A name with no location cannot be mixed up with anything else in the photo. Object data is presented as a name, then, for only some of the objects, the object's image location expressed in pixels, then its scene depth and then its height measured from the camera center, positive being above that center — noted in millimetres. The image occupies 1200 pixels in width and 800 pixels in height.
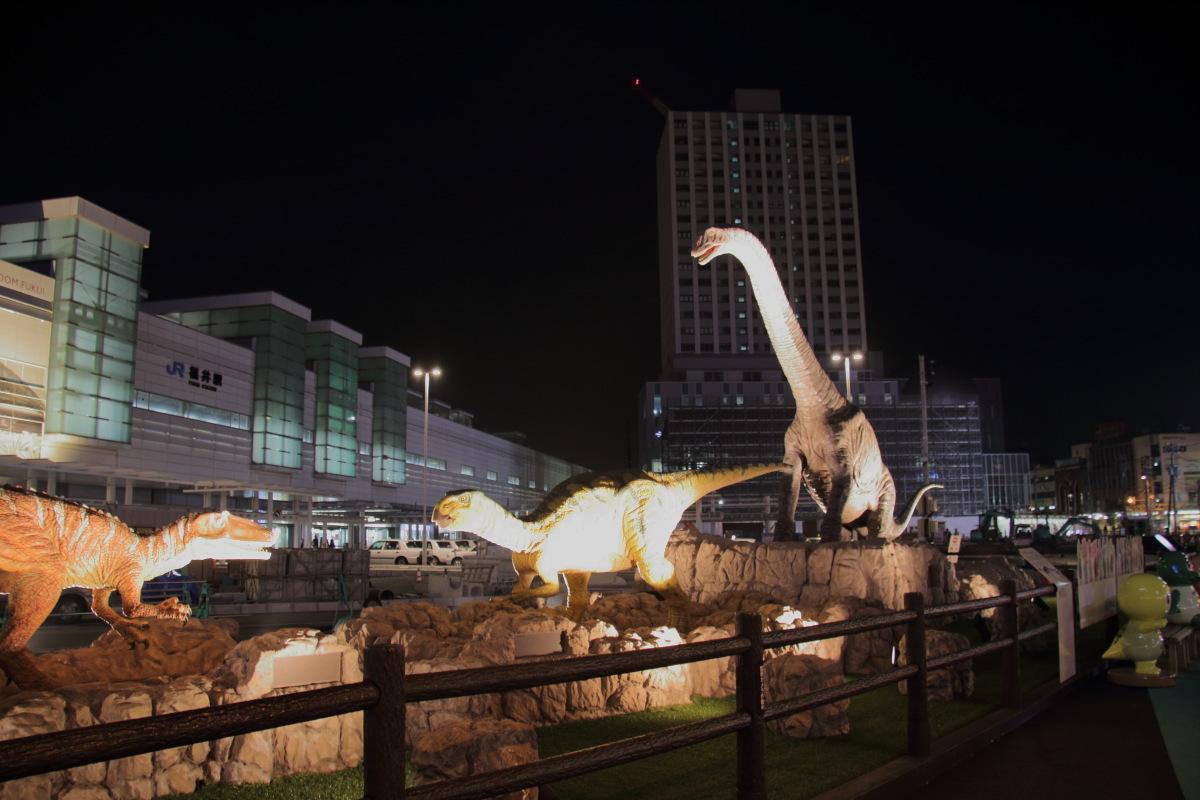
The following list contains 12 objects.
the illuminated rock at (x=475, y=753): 3057 -928
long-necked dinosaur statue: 8461 +764
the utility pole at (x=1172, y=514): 40969 -652
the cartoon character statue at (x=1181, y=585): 6961 -718
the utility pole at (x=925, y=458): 20438 +1367
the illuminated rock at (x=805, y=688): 4688 -1096
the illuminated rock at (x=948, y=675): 5680 -1194
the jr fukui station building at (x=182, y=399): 20359 +3471
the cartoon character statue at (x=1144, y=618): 6250 -882
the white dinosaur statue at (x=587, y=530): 5922 -181
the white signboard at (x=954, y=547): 11648 -609
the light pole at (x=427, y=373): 21906 +3646
